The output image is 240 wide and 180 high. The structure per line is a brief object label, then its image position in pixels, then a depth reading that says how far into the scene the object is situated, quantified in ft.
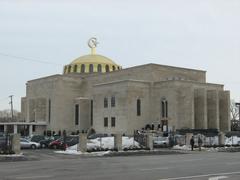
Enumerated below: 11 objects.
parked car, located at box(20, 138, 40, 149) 150.92
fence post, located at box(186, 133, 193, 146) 154.56
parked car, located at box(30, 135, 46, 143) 175.55
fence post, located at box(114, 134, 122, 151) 126.93
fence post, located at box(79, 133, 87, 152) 120.26
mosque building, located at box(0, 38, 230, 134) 256.73
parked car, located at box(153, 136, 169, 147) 159.02
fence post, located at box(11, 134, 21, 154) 106.18
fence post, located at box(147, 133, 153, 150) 137.36
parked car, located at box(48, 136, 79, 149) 148.66
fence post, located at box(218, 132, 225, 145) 160.15
